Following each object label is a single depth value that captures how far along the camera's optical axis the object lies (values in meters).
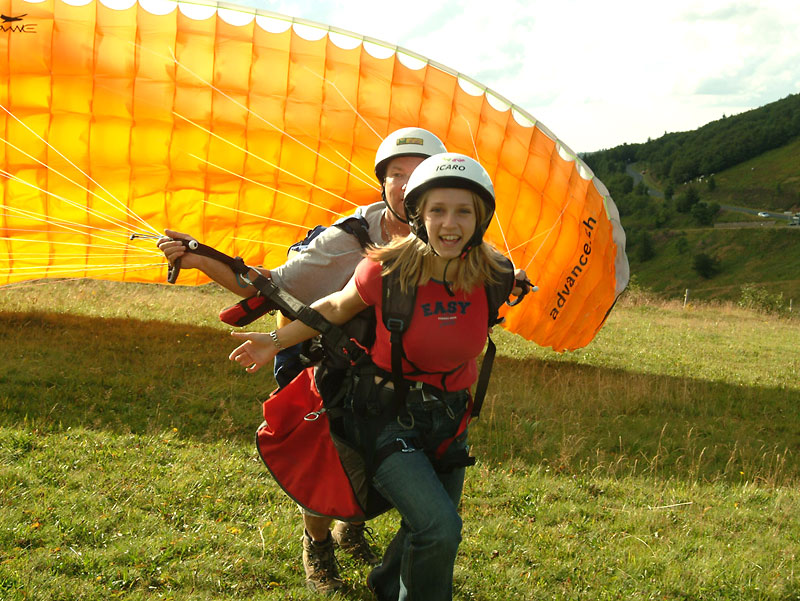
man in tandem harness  3.67
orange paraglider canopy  8.01
